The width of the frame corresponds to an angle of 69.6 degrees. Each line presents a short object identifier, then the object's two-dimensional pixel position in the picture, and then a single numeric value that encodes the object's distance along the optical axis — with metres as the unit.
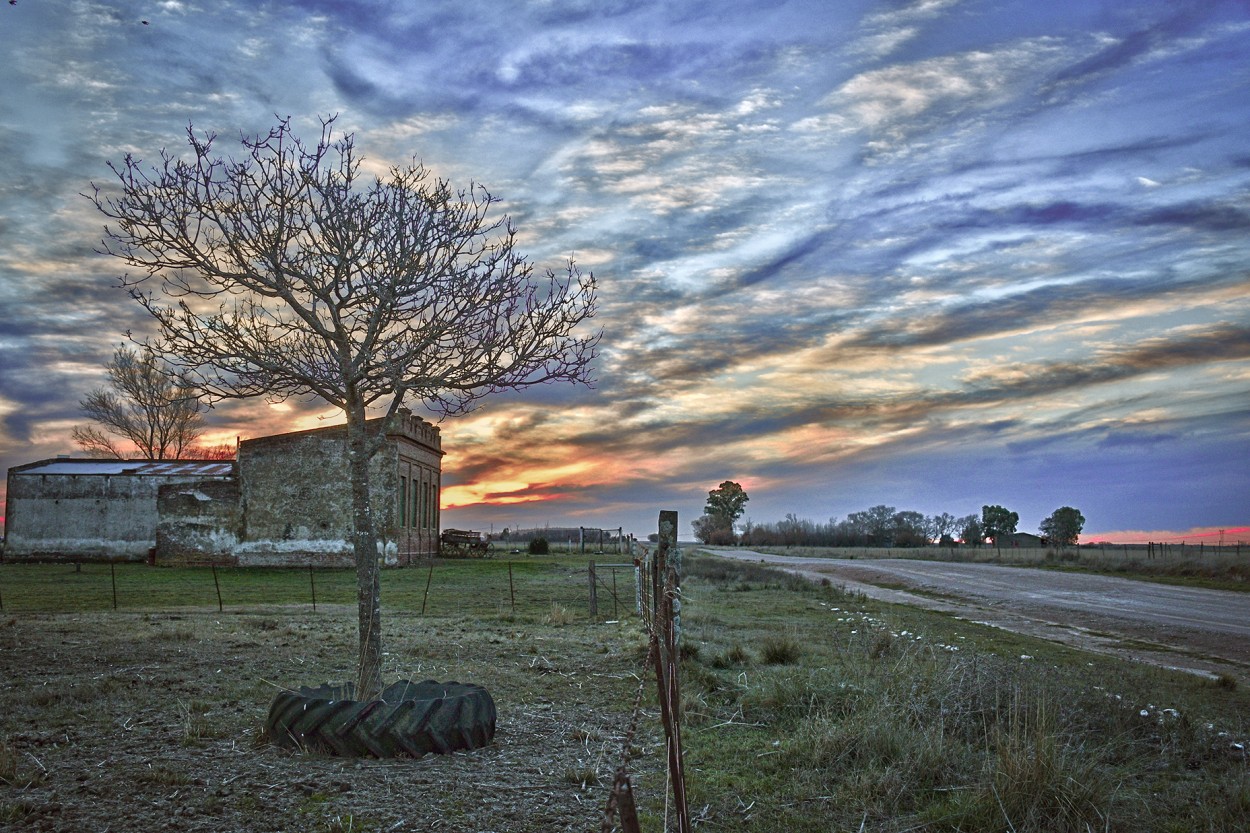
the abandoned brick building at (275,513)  36.59
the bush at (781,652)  11.57
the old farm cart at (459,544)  49.72
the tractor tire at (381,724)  6.83
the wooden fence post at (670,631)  3.35
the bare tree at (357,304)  8.26
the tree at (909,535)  105.06
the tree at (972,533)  99.25
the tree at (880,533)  110.66
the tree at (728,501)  145.49
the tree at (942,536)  104.69
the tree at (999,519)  139.00
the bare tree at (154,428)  58.53
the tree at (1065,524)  126.00
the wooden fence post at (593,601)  18.20
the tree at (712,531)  131.88
